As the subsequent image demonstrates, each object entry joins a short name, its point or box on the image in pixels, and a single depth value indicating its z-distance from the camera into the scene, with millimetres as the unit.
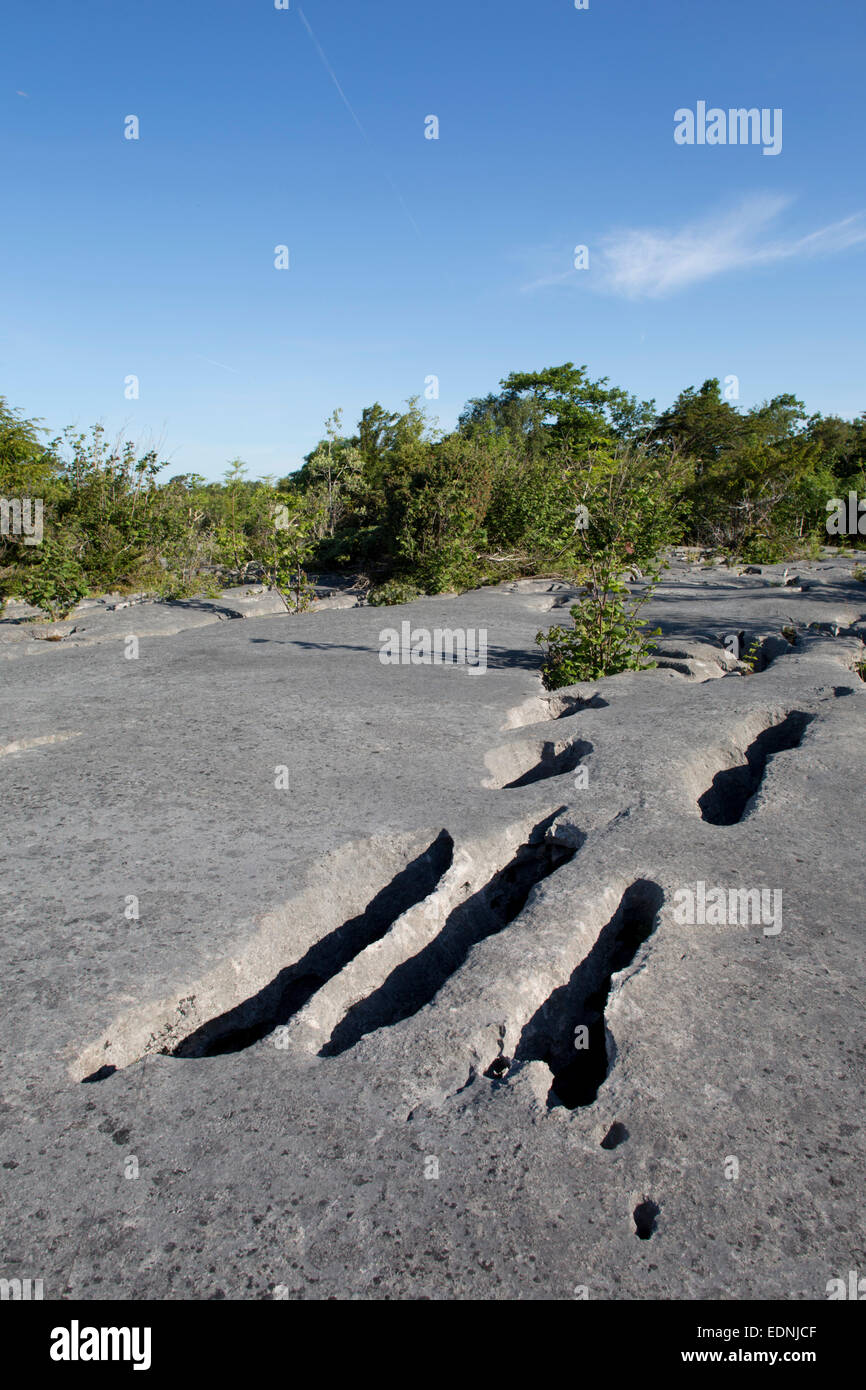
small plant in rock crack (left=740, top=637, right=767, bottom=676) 7690
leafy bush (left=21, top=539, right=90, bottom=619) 9867
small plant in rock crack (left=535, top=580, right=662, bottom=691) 6500
